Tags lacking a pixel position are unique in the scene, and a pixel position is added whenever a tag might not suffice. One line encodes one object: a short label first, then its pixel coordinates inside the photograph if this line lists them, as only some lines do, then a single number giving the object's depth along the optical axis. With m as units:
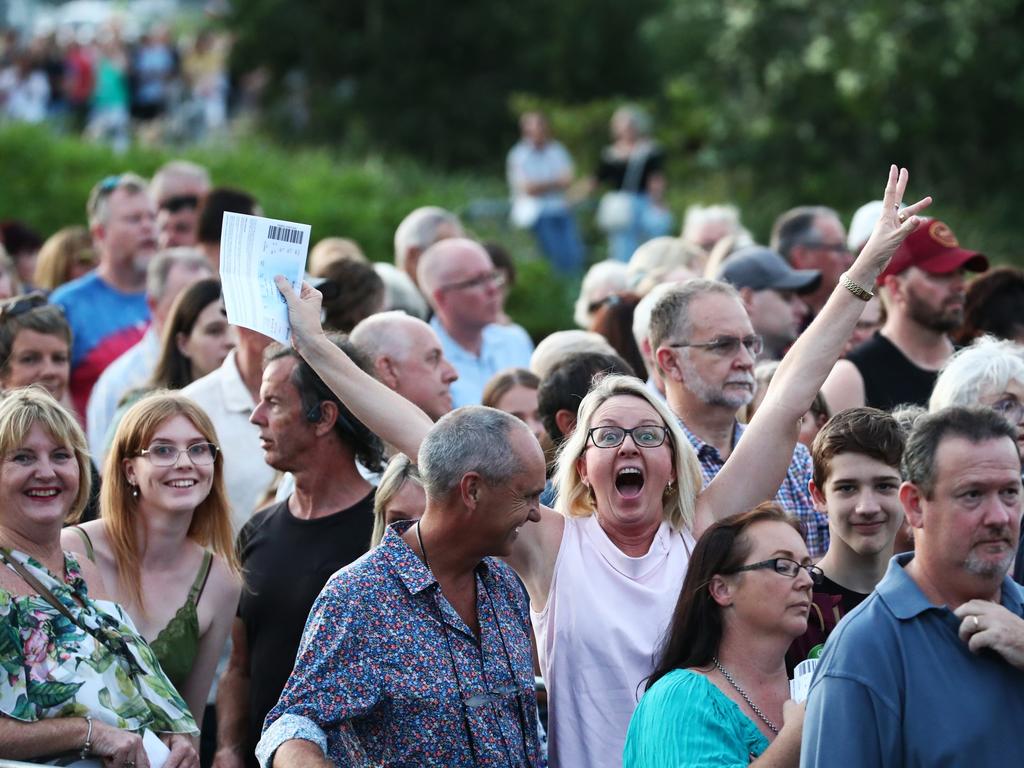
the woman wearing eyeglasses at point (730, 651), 8.74
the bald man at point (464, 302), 17.11
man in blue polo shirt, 7.70
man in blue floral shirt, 9.01
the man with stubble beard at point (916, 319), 15.25
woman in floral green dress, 9.76
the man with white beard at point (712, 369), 12.13
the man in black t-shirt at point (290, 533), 11.54
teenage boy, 10.86
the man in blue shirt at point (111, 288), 17.81
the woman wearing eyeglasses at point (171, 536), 11.67
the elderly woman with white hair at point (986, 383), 11.99
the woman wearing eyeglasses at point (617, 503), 9.88
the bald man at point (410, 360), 13.39
